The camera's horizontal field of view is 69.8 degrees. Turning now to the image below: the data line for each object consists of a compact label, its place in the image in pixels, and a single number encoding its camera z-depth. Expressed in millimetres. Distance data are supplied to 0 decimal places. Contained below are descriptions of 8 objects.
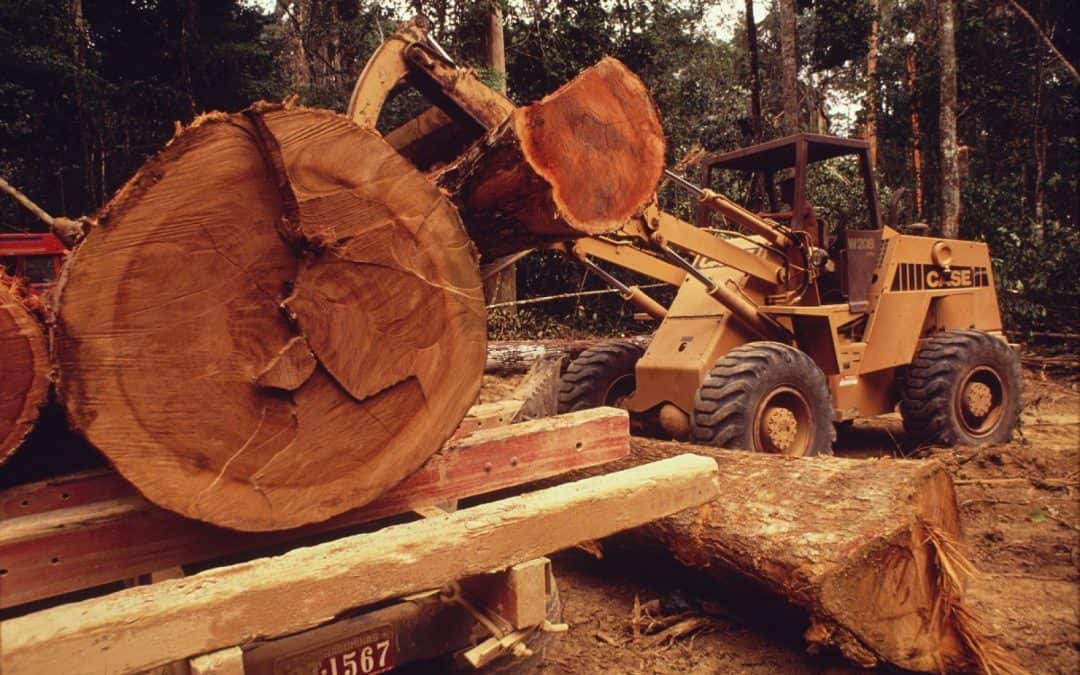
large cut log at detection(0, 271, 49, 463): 1956
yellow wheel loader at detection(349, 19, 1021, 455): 5145
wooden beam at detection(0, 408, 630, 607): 1936
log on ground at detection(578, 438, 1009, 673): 2803
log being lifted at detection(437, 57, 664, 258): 2297
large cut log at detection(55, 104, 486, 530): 1800
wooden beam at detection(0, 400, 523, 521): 2117
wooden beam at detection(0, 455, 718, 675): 1494
